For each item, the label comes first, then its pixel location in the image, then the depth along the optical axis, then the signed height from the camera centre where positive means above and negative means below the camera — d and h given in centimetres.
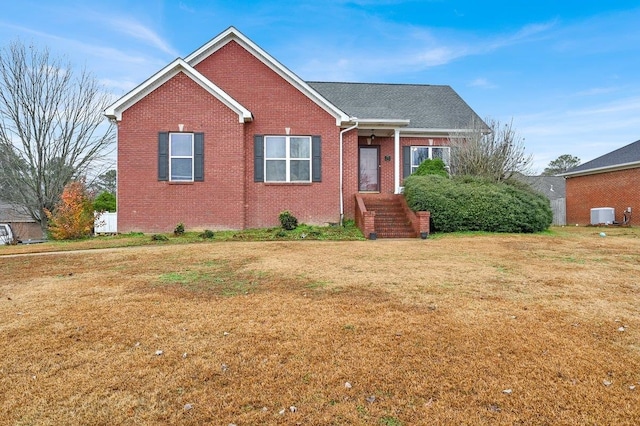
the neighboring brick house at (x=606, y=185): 1905 +148
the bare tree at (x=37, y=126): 1742 +450
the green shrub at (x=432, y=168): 1432 +177
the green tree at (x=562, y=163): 5016 +666
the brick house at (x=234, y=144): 1245 +254
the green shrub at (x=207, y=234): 1159 -69
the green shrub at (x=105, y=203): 1698 +55
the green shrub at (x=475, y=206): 1211 +16
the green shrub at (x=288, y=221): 1262 -30
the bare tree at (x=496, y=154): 1452 +232
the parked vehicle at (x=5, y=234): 1426 -78
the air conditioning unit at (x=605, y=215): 1939 -29
